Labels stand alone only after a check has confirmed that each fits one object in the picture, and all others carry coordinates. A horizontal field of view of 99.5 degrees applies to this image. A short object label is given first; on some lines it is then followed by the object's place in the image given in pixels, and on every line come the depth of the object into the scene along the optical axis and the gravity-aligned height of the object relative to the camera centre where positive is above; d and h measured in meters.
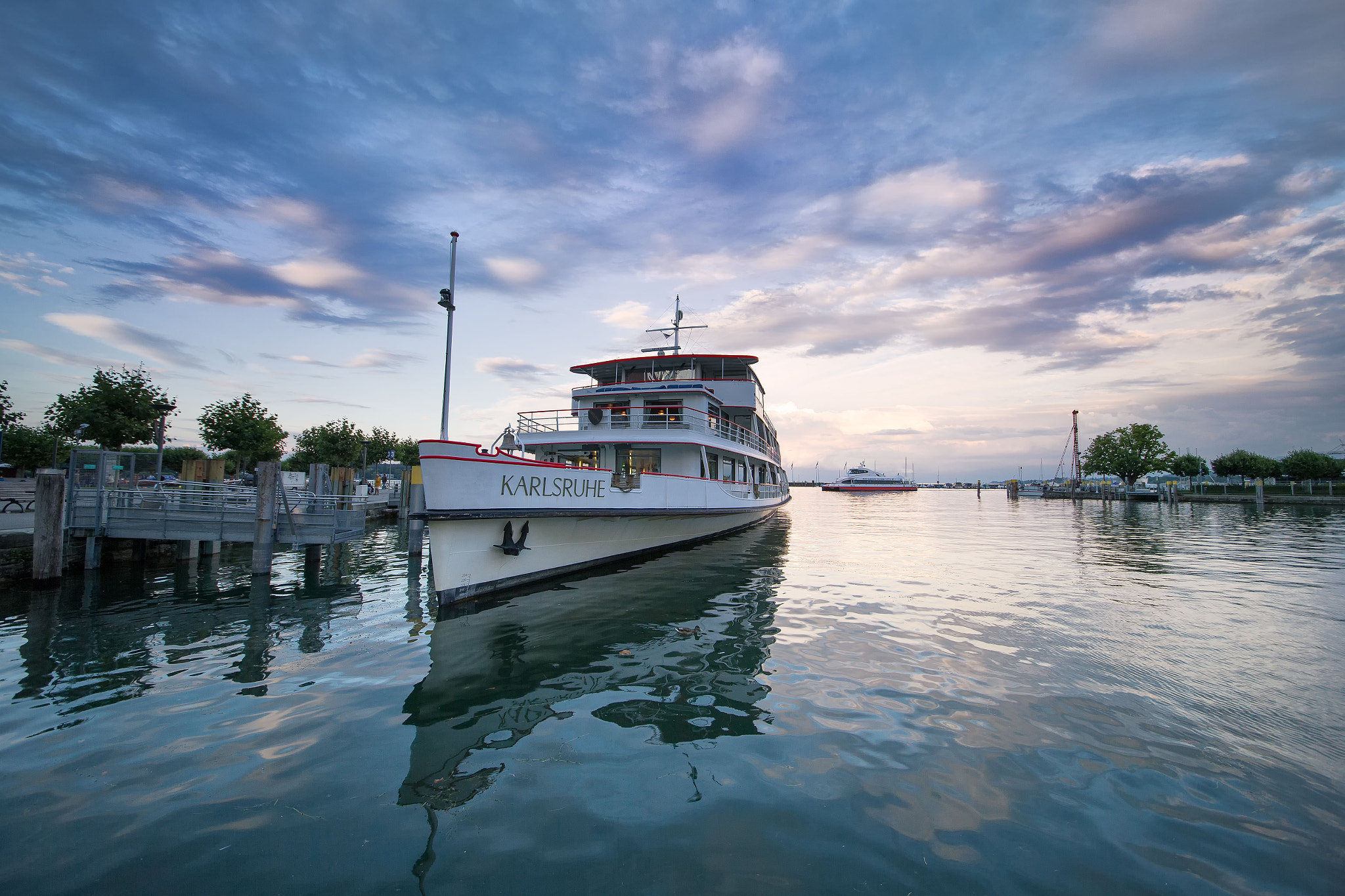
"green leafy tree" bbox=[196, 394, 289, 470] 37.34 +2.63
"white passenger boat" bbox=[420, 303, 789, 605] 9.87 -0.11
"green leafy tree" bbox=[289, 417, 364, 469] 48.47 +2.24
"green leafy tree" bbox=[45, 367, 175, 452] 27.00 +2.69
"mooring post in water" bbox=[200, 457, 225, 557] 16.96 -0.24
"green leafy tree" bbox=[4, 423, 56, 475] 38.22 +1.27
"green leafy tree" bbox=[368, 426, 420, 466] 57.78 +2.43
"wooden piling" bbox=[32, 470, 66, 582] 11.45 -1.26
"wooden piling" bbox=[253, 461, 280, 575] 13.09 -1.24
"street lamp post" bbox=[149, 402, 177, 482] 20.81 +2.01
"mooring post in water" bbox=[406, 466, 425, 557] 17.03 -1.89
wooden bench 18.53 -1.23
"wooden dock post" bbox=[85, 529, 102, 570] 13.38 -1.99
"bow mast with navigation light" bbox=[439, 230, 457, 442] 11.54 +3.34
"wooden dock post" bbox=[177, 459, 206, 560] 15.63 -0.34
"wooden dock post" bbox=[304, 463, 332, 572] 14.49 -0.74
